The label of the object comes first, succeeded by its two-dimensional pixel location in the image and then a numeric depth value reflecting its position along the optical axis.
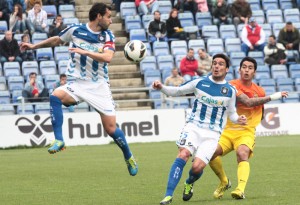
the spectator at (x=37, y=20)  27.91
